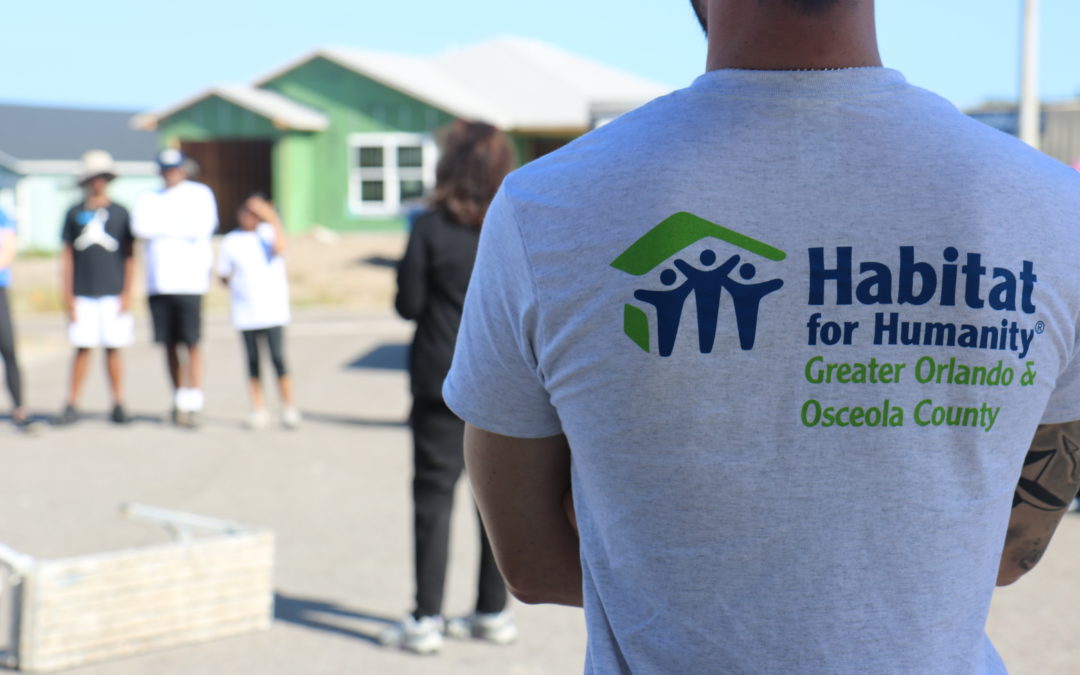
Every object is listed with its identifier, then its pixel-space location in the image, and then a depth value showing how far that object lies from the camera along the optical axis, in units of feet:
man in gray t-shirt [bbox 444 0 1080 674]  4.56
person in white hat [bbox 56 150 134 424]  32.65
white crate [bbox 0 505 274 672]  15.29
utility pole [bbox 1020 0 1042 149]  44.76
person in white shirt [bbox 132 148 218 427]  31.94
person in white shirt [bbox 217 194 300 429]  31.78
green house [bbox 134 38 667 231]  96.58
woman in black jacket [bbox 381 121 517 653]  16.10
